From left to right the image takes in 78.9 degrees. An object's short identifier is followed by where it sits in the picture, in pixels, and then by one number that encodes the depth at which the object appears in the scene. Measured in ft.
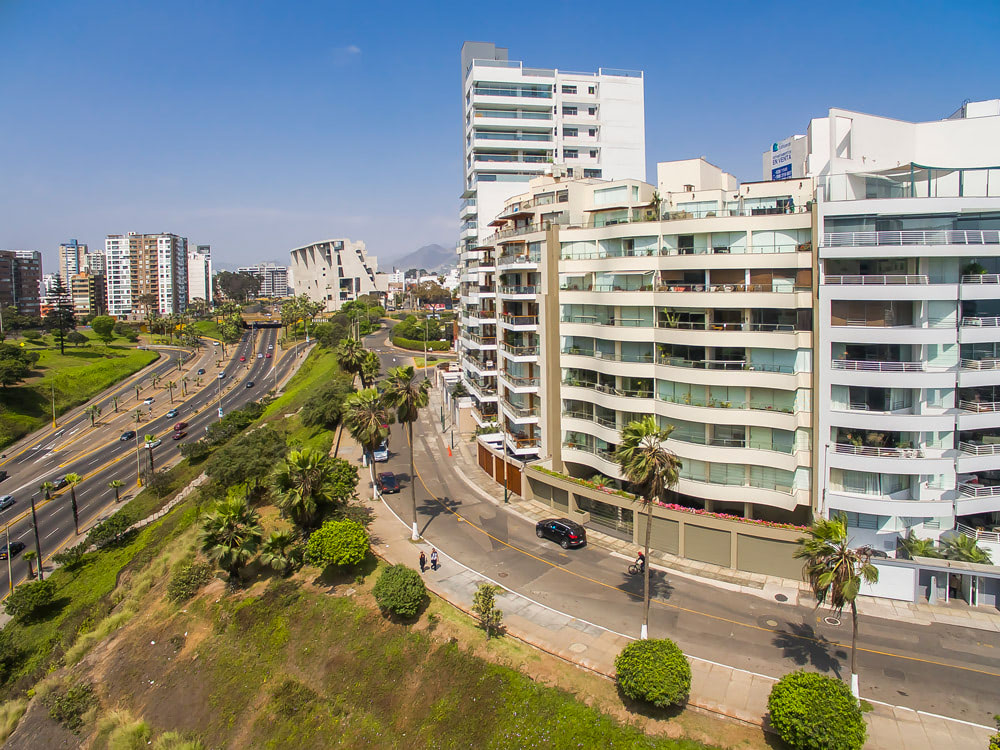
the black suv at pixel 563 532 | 150.10
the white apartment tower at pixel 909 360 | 123.34
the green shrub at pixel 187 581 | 159.12
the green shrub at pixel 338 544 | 140.56
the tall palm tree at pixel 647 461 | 99.76
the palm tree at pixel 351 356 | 242.78
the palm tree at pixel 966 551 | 121.27
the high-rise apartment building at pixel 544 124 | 314.96
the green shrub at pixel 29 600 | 177.68
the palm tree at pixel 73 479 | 283.59
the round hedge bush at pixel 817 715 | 78.28
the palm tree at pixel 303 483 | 154.20
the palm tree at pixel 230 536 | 148.05
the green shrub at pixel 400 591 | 122.68
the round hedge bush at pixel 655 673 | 89.45
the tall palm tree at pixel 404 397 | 158.71
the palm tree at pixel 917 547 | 124.41
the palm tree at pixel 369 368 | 248.73
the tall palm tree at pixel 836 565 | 85.40
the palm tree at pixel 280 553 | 151.33
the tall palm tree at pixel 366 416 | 164.86
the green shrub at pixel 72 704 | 131.64
